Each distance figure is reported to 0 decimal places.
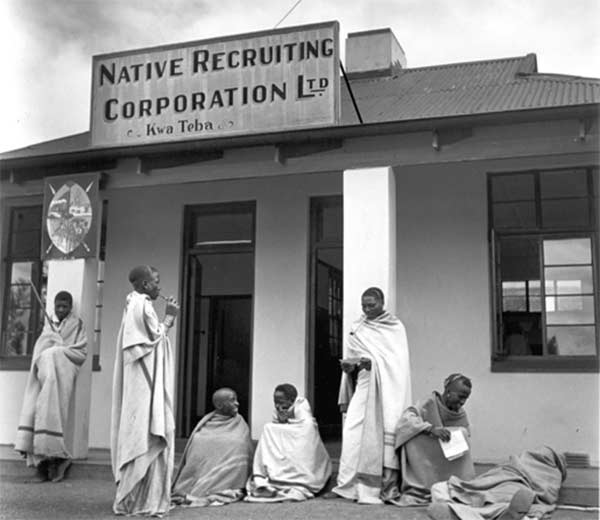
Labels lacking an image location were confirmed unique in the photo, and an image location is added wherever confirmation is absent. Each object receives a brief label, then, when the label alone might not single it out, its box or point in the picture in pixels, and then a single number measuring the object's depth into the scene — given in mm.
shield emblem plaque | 9344
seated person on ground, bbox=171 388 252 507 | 7262
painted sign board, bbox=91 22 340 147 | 8570
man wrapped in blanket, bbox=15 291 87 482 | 8422
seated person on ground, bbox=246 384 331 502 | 7332
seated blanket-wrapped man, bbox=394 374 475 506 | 6988
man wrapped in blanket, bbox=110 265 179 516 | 6414
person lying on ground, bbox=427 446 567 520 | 6117
